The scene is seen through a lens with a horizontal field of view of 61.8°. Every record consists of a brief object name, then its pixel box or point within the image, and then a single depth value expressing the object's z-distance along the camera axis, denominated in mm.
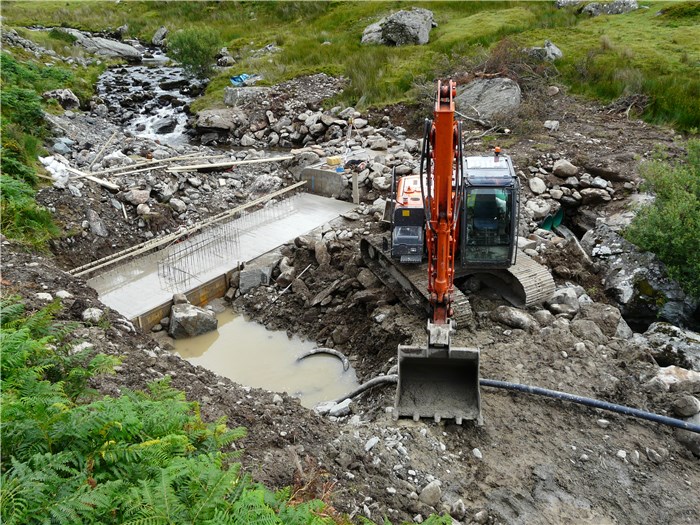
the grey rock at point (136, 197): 14859
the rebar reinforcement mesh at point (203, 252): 12684
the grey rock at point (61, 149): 17812
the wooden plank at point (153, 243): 12466
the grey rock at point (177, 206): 15453
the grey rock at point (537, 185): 15156
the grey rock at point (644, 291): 11570
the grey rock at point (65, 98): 23844
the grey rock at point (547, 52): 23203
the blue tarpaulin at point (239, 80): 27309
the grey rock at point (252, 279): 12742
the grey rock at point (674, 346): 9672
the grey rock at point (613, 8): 29859
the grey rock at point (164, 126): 24484
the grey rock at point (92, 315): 9000
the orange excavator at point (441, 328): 7547
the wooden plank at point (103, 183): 14838
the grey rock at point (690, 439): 7523
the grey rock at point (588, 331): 9453
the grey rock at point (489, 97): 20016
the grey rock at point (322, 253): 12844
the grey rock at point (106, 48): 35906
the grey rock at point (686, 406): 7805
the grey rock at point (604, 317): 10078
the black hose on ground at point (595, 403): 7484
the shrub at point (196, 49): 28859
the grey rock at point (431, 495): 6660
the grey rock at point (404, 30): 28891
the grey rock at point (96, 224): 13789
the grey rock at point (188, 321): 11422
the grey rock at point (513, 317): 9891
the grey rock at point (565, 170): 15688
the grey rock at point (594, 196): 15078
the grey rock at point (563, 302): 10508
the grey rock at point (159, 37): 41250
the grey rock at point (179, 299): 11828
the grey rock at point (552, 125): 18834
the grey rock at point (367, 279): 11656
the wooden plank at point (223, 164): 16578
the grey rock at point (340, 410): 8938
